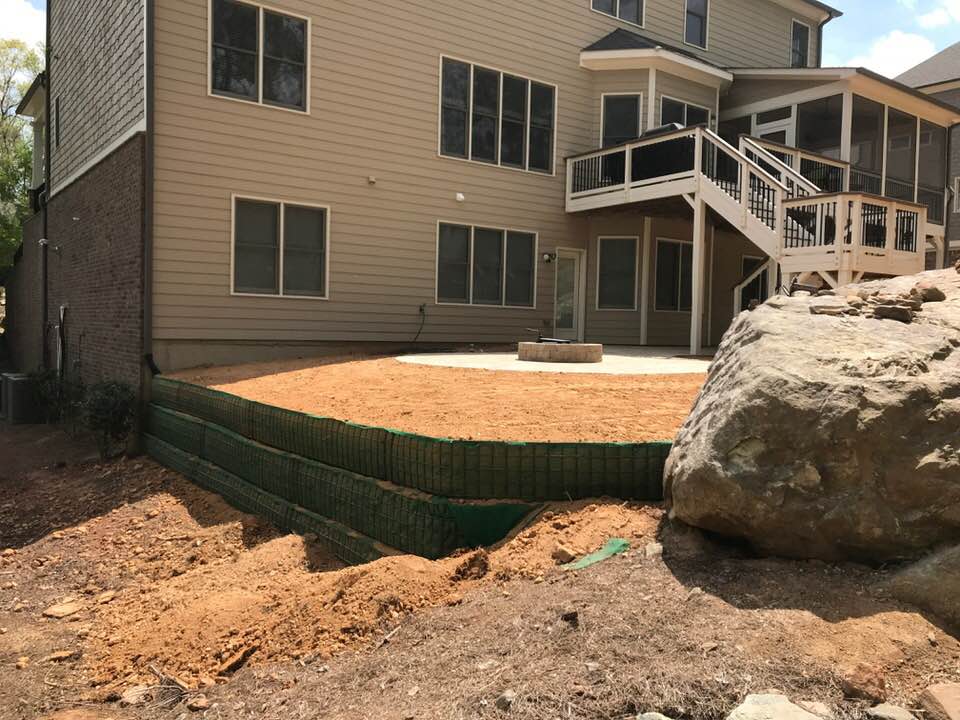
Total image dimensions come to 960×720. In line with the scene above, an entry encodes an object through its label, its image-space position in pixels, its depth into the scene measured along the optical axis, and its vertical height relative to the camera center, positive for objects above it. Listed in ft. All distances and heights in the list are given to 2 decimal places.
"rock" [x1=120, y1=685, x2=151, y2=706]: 12.19 -6.32
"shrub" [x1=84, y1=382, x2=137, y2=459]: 32.56 -4.48
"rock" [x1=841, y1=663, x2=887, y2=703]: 8.50 -4.06
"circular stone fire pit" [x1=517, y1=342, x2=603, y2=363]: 31.60 -1.22
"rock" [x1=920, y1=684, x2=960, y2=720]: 8.24 -4.14
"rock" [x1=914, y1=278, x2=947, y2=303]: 14.87 +0.79
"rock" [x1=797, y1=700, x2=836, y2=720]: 8.17 -4.19
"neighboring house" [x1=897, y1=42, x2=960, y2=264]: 74.38 +25.19
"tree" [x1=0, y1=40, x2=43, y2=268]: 92.53 +21.93
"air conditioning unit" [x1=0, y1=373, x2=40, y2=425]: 46.60 -5.62
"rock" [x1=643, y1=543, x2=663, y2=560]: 11.94 -3.62
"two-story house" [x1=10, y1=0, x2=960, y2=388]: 35.12 +7.96
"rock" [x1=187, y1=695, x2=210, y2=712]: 11.32 -5.95
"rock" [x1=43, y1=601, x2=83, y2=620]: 17.22 -6.98
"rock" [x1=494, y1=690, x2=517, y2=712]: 8.88 -4.53
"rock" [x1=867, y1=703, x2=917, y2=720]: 8.23 -4.22
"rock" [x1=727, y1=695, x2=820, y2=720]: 8.08 -4.16
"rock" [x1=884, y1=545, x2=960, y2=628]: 10.19 -3.51
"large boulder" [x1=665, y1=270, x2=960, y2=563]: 10.86 -1.88
